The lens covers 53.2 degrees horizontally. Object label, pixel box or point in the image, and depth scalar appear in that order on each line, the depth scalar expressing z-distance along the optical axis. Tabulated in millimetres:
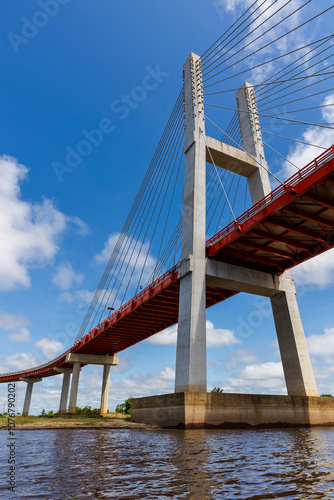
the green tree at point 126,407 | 87938
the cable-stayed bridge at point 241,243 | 21250
